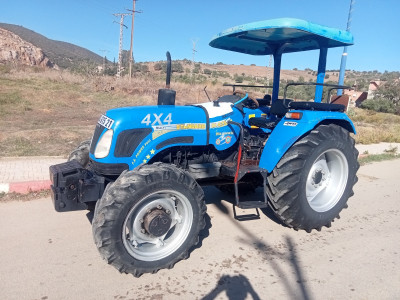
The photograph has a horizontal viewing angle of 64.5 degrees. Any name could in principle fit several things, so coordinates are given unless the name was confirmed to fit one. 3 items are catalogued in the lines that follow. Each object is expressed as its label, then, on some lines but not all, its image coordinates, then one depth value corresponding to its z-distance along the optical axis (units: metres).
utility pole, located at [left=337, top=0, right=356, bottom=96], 9.52
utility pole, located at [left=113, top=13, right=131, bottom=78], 33.19
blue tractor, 2.72
